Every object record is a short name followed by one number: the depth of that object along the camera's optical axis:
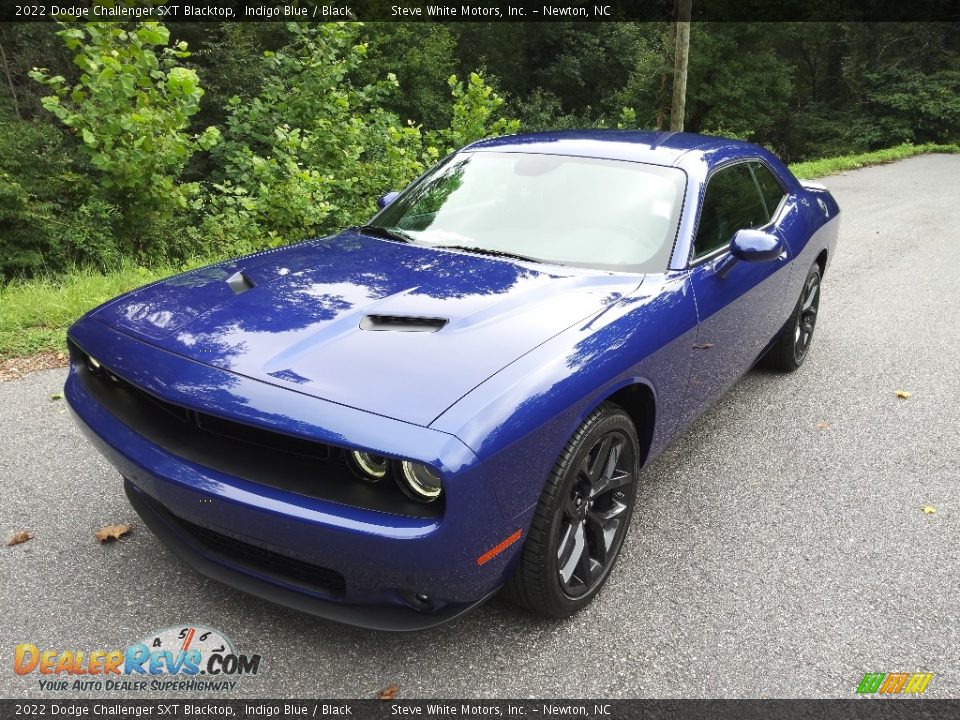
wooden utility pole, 13.23
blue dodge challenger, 1.91
